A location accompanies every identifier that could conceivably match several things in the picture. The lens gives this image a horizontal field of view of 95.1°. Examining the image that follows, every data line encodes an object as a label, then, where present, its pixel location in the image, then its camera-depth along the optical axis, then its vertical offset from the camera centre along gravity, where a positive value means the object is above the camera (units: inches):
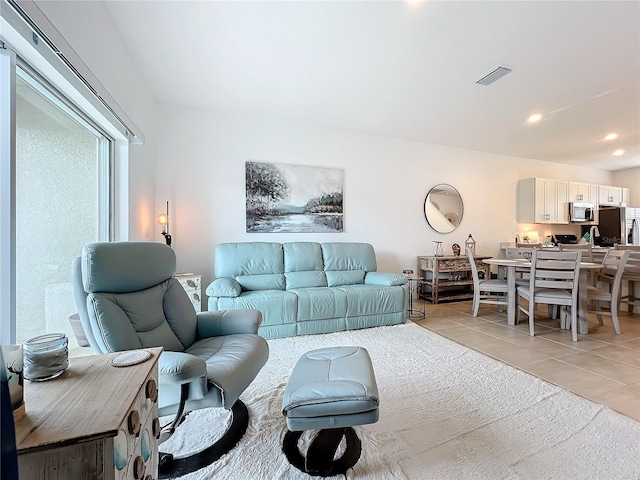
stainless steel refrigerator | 238.8 +12.5
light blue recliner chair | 52.2 -21.1
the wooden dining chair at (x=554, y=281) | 119.7 -17.5
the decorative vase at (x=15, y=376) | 27.0 -13.4
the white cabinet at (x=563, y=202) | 229.9 +30.6
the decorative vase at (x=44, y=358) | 34.1 -14.6
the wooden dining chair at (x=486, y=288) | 147.0 -24.7
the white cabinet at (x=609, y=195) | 248.2 +39.7
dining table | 127.8 -23.3
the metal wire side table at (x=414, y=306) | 156.8 -40.1
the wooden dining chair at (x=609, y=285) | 126.8 -22.6
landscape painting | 159.2 +22.6
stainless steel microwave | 232.8 +23.2
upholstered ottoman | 49.3 -28.8
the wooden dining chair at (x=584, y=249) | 170.1 -5.0
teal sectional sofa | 122.9 -23.2
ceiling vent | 111.3 +65.0
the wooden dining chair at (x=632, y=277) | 150.5 -18.6
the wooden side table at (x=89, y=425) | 25.4 -17.3
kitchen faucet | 243.0 +6.6
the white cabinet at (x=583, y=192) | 236.2 +39.8
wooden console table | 184.4 -24.9
